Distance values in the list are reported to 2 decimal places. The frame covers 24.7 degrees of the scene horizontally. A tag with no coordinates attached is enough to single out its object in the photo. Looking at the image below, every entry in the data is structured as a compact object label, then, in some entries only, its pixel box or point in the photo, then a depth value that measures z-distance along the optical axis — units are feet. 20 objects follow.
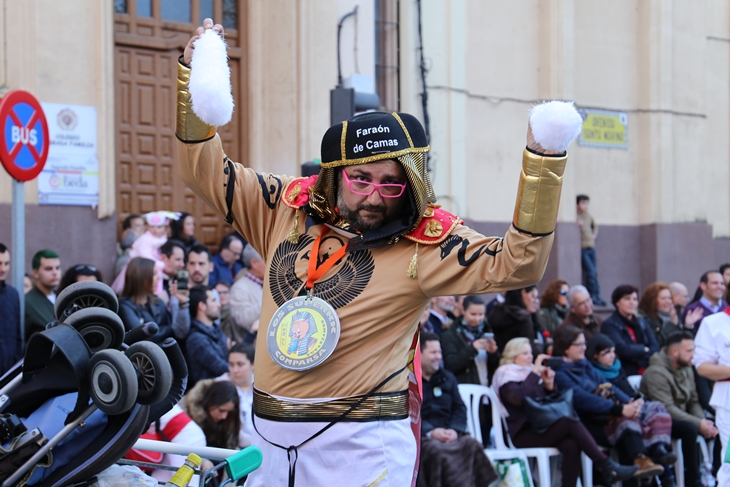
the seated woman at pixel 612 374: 47.66
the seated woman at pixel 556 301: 55.81
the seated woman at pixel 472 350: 44.27
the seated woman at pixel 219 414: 34.87
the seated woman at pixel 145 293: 39.95
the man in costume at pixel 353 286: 19.17
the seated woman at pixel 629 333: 52.09
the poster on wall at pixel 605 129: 83.72
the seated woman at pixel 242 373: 37.02
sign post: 34.76
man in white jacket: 39.19
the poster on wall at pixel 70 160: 53.10
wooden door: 60.37
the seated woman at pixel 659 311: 57.39
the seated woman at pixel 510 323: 48.54
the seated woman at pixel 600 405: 44.86
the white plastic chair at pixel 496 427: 43.04
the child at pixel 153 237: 50.51
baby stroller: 15.48
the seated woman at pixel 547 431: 43.39
